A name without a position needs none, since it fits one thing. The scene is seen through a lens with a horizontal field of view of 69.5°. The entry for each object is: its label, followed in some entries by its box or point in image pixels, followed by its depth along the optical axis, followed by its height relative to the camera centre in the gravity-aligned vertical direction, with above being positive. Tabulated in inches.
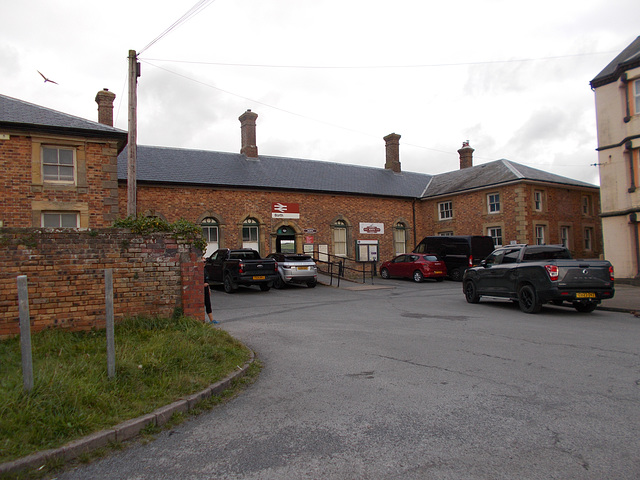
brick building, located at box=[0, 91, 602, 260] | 633.6 +112.2
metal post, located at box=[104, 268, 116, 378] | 185.6 -26.8
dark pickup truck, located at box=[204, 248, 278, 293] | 669.9 -21.9
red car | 879.1 -34.0
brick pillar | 304.8 -19.4
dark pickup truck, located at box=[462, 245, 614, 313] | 414.9 -30.7
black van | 880.3 -3.5
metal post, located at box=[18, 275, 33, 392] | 157.9 -25.5
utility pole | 450.6 +135.8
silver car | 742.5 -26.3
